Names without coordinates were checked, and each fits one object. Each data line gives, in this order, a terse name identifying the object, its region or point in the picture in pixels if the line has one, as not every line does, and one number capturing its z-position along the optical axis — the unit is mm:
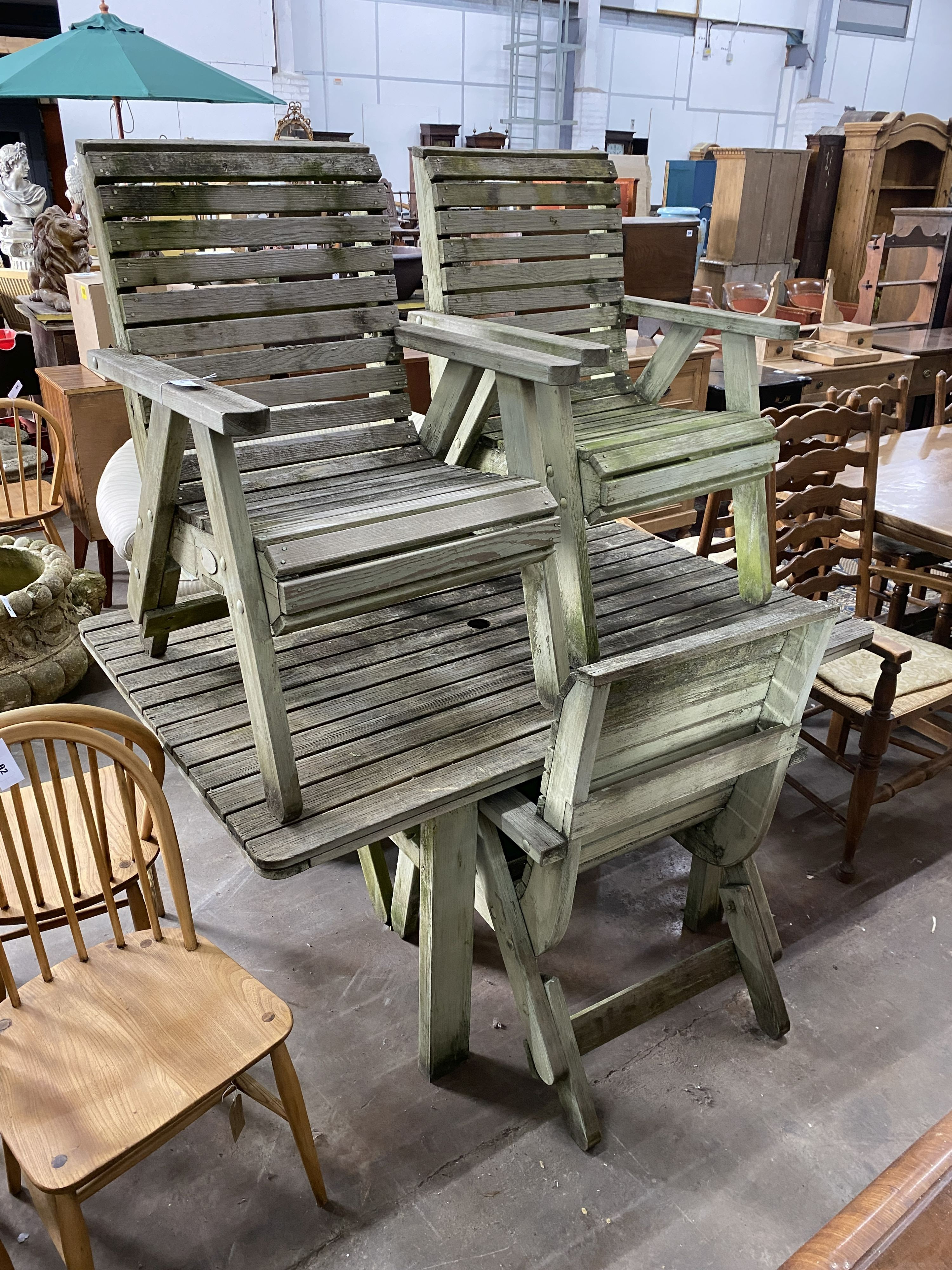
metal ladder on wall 10352
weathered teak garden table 1492
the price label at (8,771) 1272
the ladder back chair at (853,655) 2275
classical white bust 5719
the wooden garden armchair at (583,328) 1879
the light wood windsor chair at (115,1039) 1193
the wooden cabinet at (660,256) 4051
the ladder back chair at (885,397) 2693
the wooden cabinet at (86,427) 3246
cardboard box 3139
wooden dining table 2615
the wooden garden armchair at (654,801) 1301
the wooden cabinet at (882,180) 7398
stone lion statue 3938
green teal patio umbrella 3385
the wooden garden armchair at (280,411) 1438
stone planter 2861
